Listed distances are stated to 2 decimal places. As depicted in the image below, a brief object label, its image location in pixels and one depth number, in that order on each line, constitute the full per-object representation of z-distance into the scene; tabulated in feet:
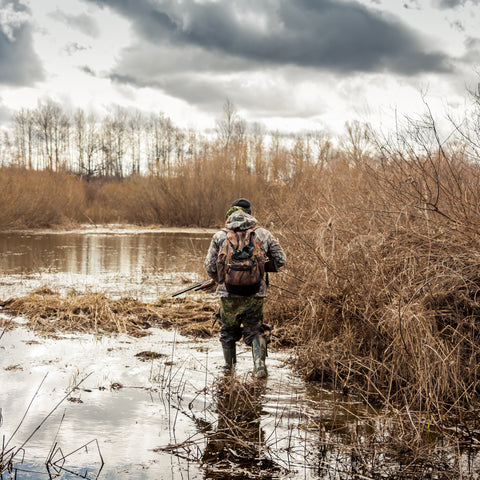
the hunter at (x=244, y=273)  18.22
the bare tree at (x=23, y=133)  190.70
